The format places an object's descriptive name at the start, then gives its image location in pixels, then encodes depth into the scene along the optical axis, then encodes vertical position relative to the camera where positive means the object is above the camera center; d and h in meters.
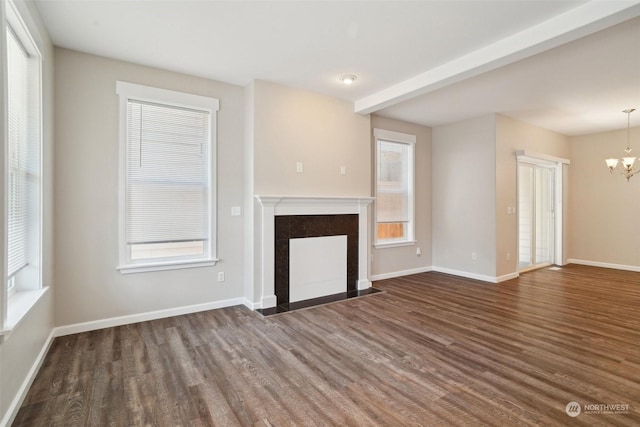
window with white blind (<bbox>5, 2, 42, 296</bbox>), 2.21 +0.44
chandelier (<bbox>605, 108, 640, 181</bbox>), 5.08 +0.83
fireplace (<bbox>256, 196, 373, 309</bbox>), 3.93 -0.34
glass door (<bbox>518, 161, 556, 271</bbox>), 6.03 -0.04
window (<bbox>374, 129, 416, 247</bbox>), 5.51 +0.45
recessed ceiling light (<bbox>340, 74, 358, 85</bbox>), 3.76 +1.61
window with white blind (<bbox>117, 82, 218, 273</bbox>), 3.40 +0.40
